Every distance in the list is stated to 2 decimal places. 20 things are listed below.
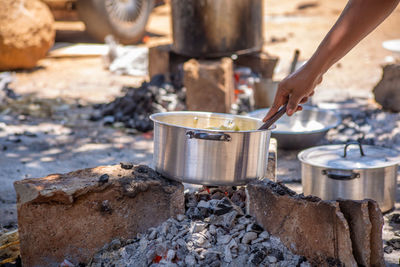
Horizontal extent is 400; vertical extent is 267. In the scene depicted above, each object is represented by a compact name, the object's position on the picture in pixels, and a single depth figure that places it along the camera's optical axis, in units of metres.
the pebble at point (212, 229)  2.68
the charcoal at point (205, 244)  2.53
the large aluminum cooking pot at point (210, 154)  2.67
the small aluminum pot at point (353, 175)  3.49
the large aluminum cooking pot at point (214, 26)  6.04
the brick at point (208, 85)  5.89
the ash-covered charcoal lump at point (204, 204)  2.87
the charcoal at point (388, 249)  3.11
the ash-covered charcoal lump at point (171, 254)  2.53
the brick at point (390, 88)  6.31
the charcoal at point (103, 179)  2.72
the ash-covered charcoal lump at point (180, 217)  2.85
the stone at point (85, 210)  2.63
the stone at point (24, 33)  7.89
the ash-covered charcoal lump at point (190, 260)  2.52
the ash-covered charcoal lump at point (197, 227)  2.70
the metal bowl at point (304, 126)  4.96
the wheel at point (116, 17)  10.34
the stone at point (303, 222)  2.43
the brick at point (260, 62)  6.95
